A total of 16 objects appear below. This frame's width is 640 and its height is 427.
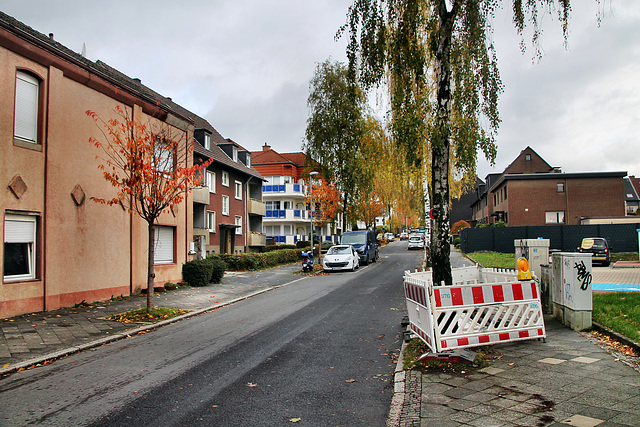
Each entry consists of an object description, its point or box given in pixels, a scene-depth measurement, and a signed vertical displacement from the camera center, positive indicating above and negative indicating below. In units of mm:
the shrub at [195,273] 17844 -1366
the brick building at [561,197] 43188 +3495
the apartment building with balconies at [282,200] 55781 +4737
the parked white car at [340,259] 24422 -1234
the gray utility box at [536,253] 9914 -435
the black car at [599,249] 25422 -946
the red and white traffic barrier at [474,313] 6453 -1189
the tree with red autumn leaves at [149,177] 10828 +1511
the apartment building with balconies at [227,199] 29859 +2833
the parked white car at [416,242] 47669 -736
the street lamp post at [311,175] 29539 +4038
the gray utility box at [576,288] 7887 -983
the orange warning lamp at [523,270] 7793 -644
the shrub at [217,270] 18859 -1336
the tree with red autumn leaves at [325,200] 34031 +2797
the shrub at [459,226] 60369 +1140
